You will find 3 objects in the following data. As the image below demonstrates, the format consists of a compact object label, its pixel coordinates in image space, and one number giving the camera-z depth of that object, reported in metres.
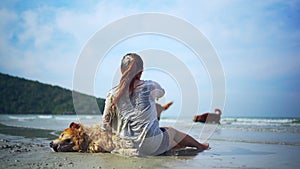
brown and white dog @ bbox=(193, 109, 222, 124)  15.18
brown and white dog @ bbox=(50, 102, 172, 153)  4.46
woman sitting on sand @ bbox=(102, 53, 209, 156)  3.98
